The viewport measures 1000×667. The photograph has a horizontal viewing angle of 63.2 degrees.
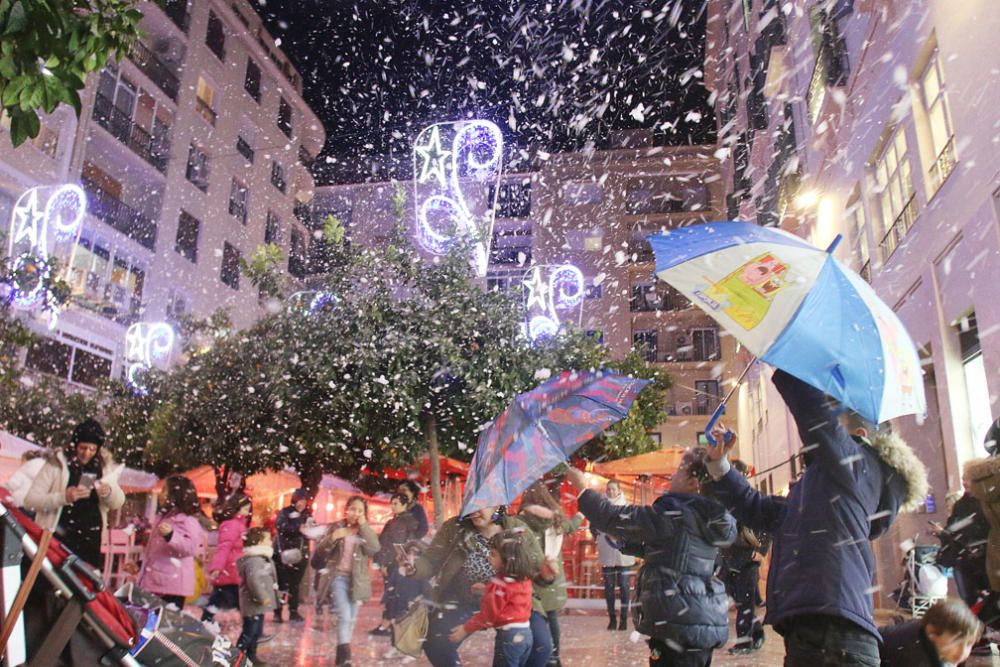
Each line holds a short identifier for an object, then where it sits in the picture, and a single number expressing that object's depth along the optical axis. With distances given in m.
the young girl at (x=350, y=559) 7.60
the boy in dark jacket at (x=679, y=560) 3.73
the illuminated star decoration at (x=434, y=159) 15.96
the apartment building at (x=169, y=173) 23.69
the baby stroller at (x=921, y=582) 7.34
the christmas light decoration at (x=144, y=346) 23.00
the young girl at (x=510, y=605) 4.78
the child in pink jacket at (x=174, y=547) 6.68
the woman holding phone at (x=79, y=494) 5.46
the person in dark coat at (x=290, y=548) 11.79
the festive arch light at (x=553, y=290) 26.23
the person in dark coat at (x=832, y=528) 2.80
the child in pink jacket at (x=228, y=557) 8.29
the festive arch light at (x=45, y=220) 17.50
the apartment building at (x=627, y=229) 42.16
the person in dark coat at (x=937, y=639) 3.36
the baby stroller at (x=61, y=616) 2.15
